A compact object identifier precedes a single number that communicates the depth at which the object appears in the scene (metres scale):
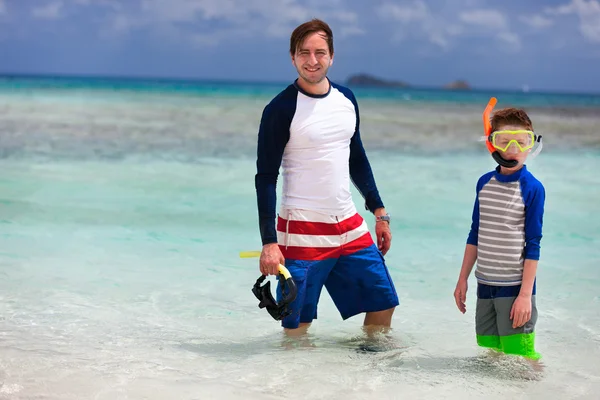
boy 3.13
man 3.40
